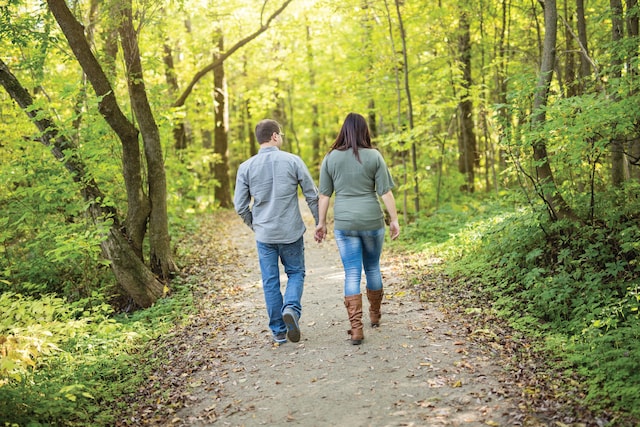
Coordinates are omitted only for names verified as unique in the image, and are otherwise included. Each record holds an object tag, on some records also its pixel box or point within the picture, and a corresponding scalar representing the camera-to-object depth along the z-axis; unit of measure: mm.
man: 5406
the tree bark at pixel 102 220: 7950
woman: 5207
